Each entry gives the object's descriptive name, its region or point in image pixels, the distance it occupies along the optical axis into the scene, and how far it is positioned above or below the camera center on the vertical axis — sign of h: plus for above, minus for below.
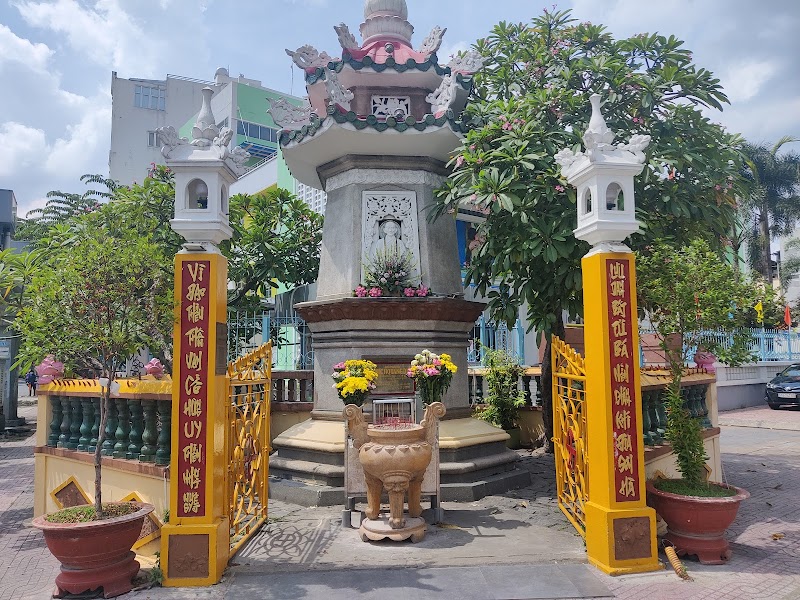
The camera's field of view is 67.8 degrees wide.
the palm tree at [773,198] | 29.05 +7.26
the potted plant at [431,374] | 6.42 -0.24
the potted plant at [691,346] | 5.18 +0.02
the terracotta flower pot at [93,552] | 4.51 -1.49
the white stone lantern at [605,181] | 5.24 +1.51
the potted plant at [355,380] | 6.04 -0.27
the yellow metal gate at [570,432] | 5.61 -0.81
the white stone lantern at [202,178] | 5.24 +1.62
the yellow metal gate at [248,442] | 5.70 -0.88
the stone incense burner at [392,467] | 5.71 -1.10
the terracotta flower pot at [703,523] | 5.14 -1.52
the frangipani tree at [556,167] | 6.97 +2.22
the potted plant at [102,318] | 4.75 +0.33
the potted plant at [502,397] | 10.57 -0.82
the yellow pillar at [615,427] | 4.97 -0.67
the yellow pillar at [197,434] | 4.85 -0.66
